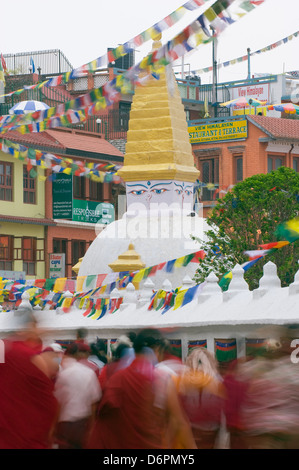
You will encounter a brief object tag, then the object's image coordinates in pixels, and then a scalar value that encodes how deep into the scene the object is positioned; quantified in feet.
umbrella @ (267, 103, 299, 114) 168.92
